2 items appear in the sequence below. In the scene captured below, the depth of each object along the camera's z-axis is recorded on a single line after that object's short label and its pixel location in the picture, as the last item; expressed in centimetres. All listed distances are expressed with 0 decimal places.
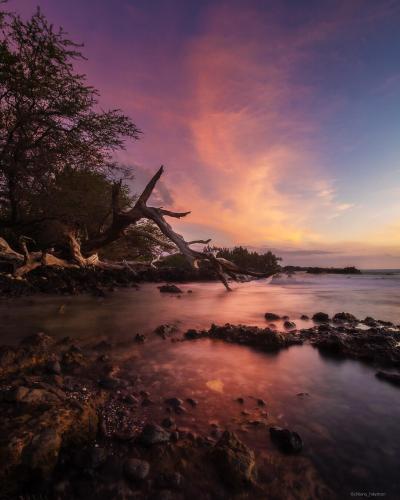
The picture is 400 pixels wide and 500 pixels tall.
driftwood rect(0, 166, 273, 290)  942
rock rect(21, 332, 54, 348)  374
